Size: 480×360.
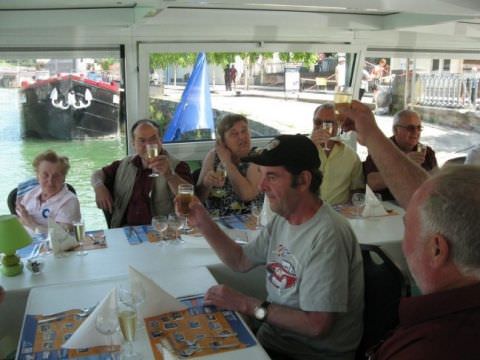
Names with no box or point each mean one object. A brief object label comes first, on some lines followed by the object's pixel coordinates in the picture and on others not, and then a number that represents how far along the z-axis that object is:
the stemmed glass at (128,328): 1.51
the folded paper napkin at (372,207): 3.19
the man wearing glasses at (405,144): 3.81
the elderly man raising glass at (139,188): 3.42
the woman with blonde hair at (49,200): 3.04
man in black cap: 1.78
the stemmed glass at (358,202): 3.22
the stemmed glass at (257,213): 2.97
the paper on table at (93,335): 1.56
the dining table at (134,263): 2.14
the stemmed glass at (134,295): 1.70
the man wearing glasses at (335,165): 3.71
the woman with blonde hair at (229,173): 3.51
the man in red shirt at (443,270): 1.01
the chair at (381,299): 1.90
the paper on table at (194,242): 2.58
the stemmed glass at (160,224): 2.64
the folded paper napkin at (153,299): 1.76
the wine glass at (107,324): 1.59
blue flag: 4.80
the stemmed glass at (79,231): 2.56
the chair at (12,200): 3.37
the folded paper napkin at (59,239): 2.47
